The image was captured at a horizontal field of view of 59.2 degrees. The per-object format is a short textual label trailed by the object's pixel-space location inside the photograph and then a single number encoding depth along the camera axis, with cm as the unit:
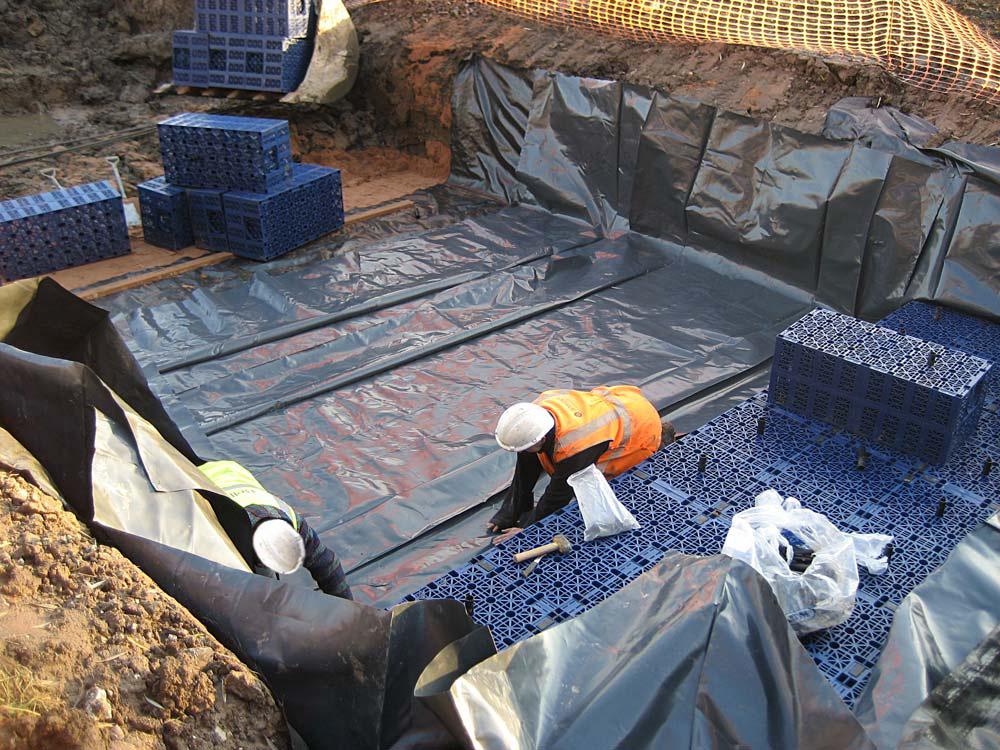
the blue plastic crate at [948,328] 675
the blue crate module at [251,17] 1073
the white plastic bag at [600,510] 482
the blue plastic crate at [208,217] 940
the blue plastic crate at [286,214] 925
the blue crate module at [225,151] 913
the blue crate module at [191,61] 1101
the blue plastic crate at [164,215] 945
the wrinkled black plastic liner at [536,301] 639
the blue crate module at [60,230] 867
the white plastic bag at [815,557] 420
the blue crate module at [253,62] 1091
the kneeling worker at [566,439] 511
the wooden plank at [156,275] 869
